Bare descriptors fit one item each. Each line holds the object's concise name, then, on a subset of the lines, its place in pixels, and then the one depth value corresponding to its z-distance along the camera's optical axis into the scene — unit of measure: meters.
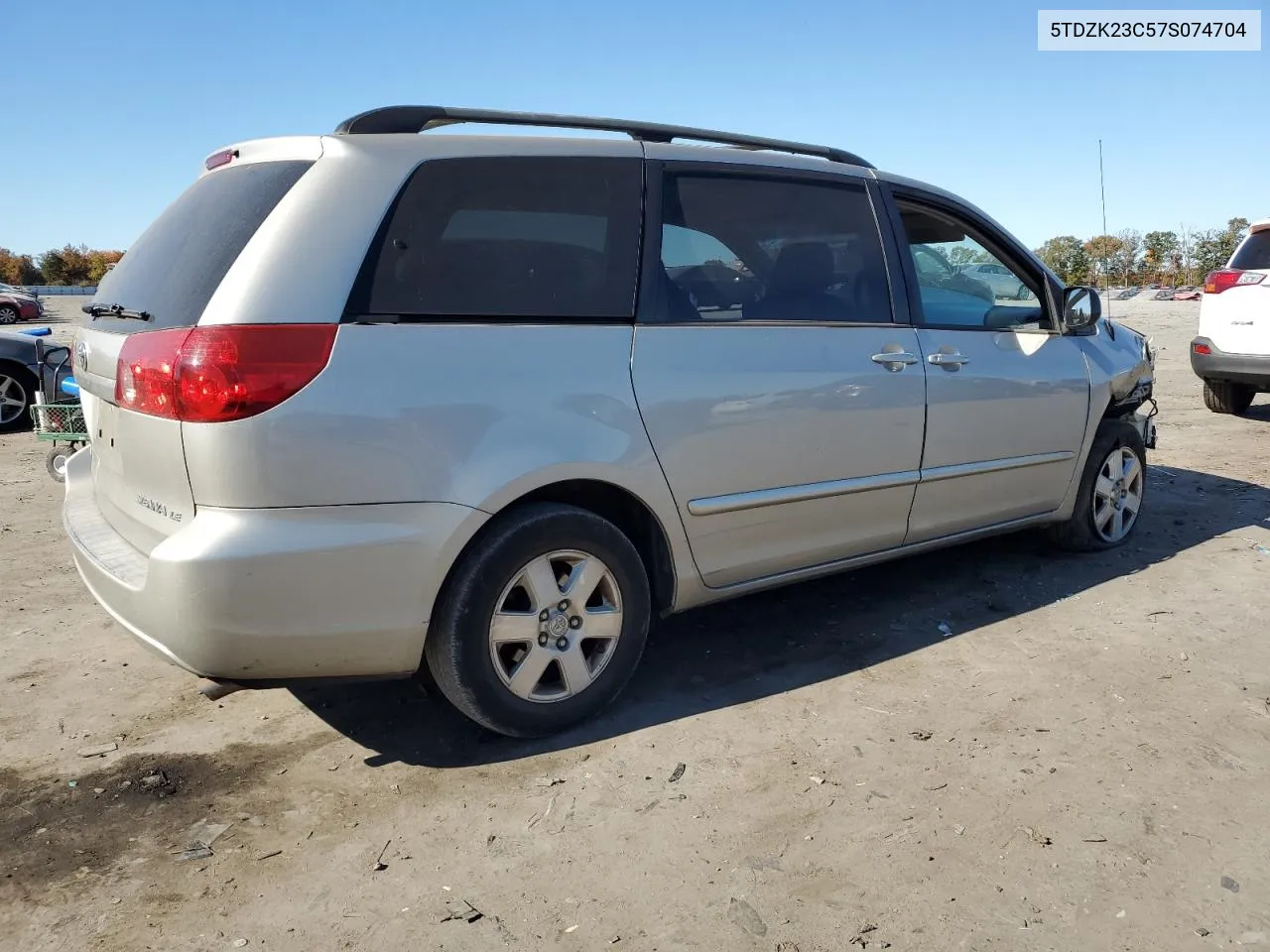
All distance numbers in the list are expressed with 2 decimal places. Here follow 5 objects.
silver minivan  2.73
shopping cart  6.95
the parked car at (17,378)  10.05
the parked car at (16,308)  30.99
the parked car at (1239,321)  9.18
